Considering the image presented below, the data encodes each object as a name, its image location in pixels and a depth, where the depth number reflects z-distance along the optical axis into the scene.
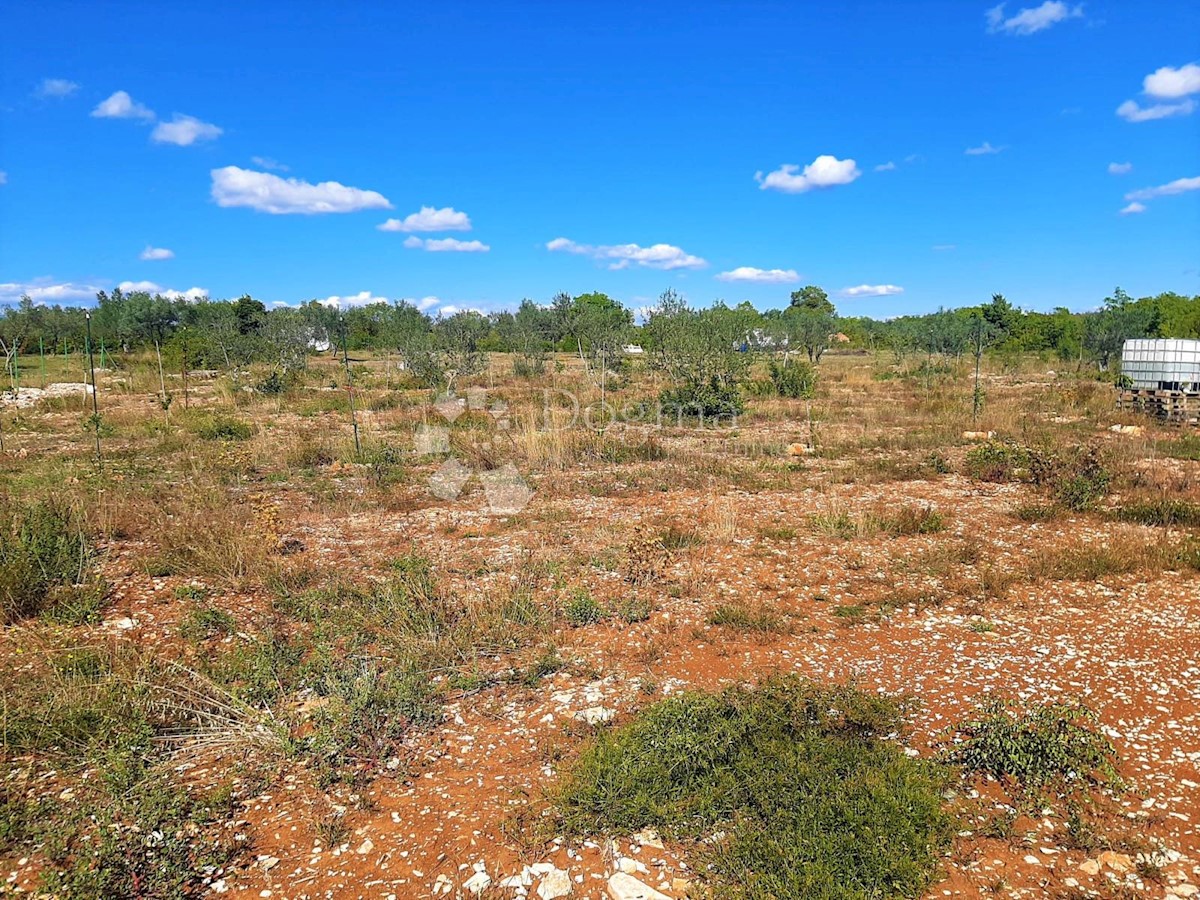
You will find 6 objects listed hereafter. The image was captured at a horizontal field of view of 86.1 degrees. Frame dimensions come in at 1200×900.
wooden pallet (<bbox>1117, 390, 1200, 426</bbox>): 14.40
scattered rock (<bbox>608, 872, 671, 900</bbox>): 2.70
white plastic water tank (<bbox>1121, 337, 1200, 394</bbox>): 14.30
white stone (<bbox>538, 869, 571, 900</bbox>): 2.73
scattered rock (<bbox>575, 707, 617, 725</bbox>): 3.95
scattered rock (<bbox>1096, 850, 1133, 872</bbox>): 2.74
